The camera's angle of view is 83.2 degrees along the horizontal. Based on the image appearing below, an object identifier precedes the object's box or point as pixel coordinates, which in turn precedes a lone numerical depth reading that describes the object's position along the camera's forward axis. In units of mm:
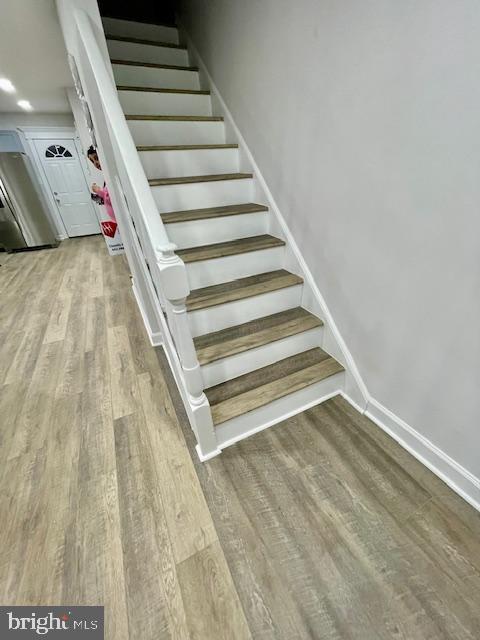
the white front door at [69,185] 5824
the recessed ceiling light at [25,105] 4555
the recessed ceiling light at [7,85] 3529
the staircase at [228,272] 1493
